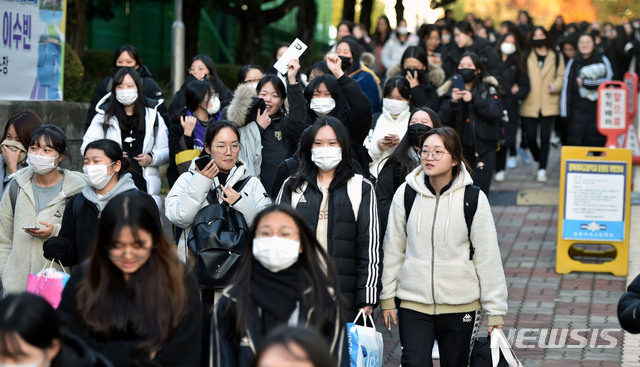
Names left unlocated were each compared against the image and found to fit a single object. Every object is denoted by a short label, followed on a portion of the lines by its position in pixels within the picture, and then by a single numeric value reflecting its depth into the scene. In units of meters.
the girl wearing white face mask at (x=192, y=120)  8.62
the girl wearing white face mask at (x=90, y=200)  6.13
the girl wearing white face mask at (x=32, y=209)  6.61
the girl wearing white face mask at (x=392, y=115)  8.67
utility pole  15.64
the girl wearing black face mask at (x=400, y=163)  7.65
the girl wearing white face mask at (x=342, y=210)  6.18
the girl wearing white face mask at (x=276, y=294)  4.50
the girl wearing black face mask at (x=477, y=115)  10.50
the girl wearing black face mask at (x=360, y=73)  10.75
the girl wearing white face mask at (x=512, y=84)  15.15
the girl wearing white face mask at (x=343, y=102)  8.11
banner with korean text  10.80
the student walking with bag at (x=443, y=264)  6.10
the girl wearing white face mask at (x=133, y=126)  8.77
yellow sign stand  10.79
